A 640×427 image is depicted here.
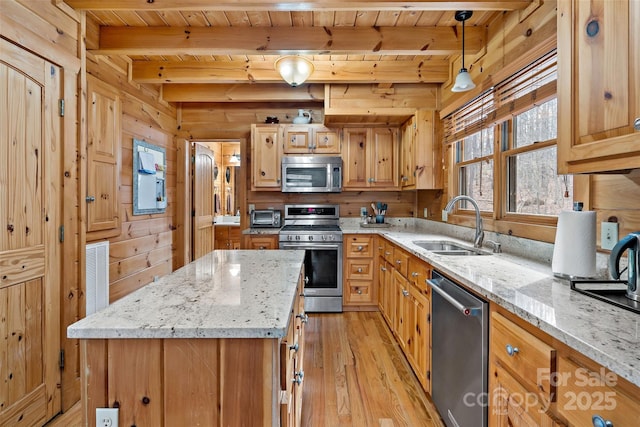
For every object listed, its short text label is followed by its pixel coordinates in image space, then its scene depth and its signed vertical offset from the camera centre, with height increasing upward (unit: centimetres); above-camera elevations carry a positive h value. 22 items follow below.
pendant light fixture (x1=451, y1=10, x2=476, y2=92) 208 +86
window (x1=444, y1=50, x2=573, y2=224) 174 +44
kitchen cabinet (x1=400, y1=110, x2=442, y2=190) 318 +58
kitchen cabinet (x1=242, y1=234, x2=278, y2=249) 348 -36
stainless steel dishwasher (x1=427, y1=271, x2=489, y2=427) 127 -69
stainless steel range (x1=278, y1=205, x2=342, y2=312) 342 -63
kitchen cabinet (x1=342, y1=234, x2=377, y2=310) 347 -72
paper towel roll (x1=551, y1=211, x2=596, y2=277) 122 -14
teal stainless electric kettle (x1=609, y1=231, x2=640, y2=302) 99 -17
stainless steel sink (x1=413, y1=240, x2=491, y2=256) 221 -30
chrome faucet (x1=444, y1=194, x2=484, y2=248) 214 -13
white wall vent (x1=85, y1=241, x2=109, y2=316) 229 -52
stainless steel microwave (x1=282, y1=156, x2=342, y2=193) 372 +43
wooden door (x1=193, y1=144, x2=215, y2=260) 423 +14
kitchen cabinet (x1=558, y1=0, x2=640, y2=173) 91 +41
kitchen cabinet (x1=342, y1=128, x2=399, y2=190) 377 +63
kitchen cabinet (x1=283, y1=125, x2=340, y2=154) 377 +85
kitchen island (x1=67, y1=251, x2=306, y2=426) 83 -44
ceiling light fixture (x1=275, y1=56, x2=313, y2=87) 253 +118
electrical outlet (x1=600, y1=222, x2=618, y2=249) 129 -11
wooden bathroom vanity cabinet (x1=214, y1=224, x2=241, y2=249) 561 -49
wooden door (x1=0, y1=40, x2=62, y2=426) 159 -15
